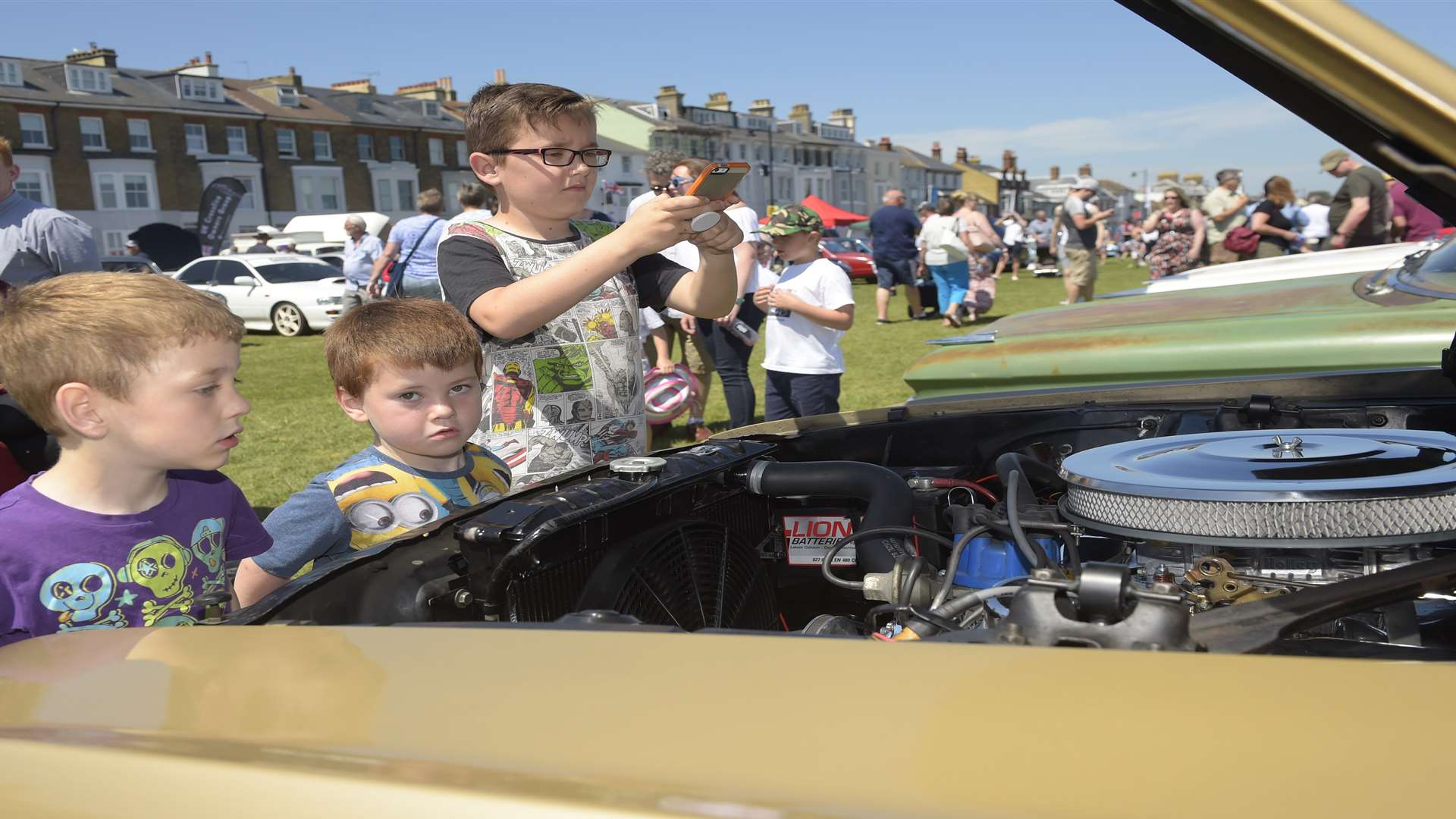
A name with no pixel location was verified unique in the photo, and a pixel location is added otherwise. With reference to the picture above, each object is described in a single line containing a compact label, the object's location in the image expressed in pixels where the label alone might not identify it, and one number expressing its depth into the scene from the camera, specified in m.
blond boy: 1.67
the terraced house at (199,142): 41.69
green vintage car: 3.26
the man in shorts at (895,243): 13.85
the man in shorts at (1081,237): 10.88
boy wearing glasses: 2.32
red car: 24.75
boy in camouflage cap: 5.21
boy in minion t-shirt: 1.99
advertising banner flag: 20.36
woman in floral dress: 10.58
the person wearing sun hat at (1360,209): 9.09
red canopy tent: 29.31
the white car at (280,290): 16.34
